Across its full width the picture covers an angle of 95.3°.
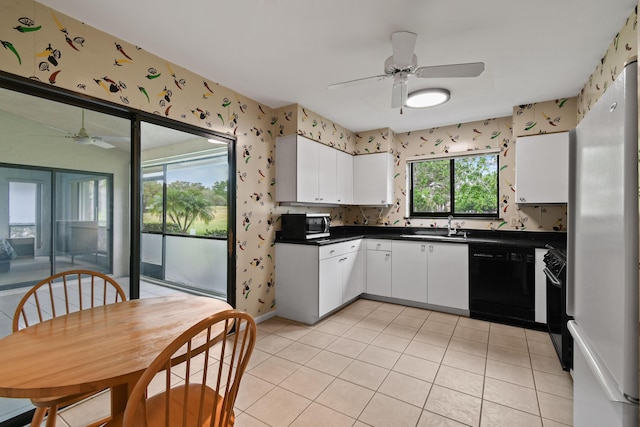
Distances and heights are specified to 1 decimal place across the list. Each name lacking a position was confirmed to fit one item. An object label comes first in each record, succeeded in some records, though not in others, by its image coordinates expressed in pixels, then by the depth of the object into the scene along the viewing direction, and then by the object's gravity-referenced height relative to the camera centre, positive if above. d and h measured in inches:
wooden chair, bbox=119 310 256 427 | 33.9 -23.0
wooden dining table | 36.4 -21.1
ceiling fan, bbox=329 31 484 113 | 73.6 +40.9
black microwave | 134.0 -6.7
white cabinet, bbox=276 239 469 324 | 129.1 -30.4
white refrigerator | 31.4 -5.7
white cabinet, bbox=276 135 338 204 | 133.6 +20.0
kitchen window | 158.4 +15.6
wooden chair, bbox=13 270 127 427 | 60.9 -22.1
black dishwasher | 123.2 -31.0
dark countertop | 129.5 -12.7
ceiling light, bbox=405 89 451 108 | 112.2 +45.3
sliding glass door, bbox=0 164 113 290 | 68.3 -2.9
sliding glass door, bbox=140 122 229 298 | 110.0 -0.6
